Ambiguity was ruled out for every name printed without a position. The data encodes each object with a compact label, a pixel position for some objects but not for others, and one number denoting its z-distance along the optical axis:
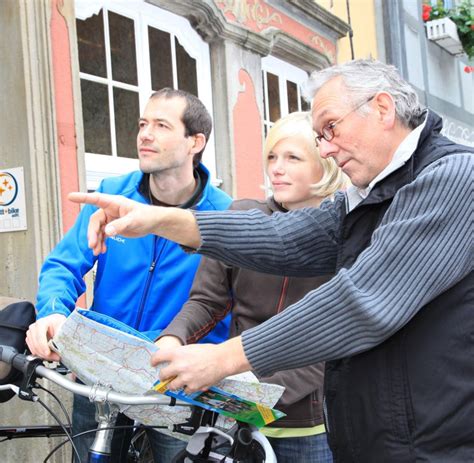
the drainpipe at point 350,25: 8.81
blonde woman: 2.21
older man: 1.53
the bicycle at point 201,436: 1.76
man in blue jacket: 2.46
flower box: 11.22
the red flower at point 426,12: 11.37
